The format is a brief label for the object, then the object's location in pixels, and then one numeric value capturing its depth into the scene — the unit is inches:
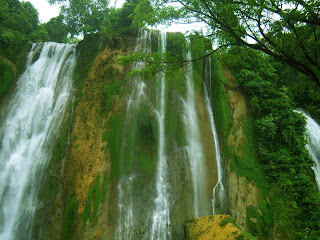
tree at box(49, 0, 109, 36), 717.7
